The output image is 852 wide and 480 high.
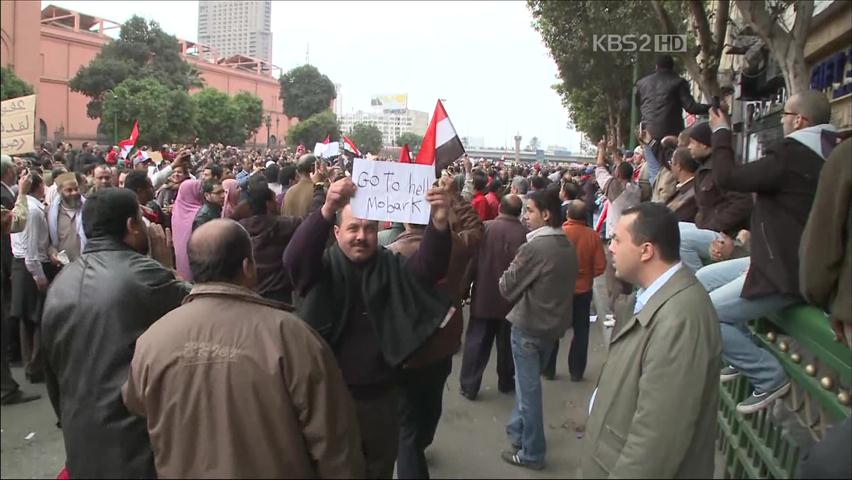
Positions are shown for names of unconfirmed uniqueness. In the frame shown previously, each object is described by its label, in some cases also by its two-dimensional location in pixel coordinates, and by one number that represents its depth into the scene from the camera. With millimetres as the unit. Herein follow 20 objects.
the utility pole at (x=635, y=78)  16875
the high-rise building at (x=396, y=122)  111375
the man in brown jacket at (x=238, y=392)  2414
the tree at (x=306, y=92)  92250
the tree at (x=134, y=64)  55812
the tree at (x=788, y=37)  9000
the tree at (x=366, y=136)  80625
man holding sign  3400
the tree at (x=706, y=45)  10273
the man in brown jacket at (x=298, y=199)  7375
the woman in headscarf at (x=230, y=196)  6368
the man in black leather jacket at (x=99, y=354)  3137
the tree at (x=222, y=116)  62188
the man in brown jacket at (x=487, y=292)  6555
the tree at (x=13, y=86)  38469
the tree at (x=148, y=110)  49312
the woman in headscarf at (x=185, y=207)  6926
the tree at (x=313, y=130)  80312
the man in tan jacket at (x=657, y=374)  2430
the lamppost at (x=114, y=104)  48844
